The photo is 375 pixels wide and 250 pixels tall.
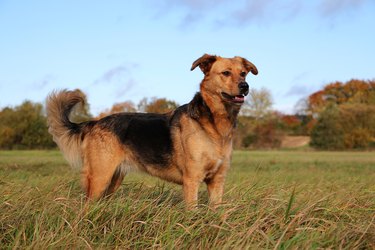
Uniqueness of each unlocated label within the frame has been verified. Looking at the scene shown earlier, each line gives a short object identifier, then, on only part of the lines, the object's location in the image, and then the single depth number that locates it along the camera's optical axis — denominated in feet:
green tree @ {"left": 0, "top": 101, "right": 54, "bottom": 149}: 157.07
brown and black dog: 21.58
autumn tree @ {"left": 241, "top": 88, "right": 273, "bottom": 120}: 235.81
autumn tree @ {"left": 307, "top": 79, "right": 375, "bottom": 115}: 280.10
